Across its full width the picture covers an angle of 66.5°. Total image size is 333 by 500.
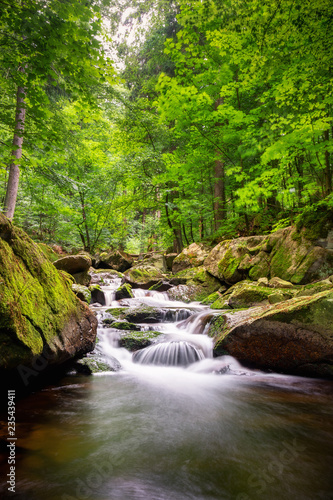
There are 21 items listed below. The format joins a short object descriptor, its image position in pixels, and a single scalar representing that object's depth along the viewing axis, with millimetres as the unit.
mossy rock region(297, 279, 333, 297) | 5728
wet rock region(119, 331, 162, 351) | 6152
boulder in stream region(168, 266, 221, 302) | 10445
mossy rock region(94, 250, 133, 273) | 17094
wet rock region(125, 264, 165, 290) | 12500
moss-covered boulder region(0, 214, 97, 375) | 2934
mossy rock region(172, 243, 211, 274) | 12469
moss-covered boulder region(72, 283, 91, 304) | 7234
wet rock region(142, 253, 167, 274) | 15995
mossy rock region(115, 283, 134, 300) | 10812
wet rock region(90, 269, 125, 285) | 13145
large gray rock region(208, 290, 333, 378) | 4301
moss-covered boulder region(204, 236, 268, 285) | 9430
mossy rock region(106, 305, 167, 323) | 7793
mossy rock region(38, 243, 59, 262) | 9784
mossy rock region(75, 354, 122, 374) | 4906
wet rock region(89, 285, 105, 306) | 10000
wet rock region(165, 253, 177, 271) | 16156
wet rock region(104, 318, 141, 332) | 6901
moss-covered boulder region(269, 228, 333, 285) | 7207
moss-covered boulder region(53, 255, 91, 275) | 9391
